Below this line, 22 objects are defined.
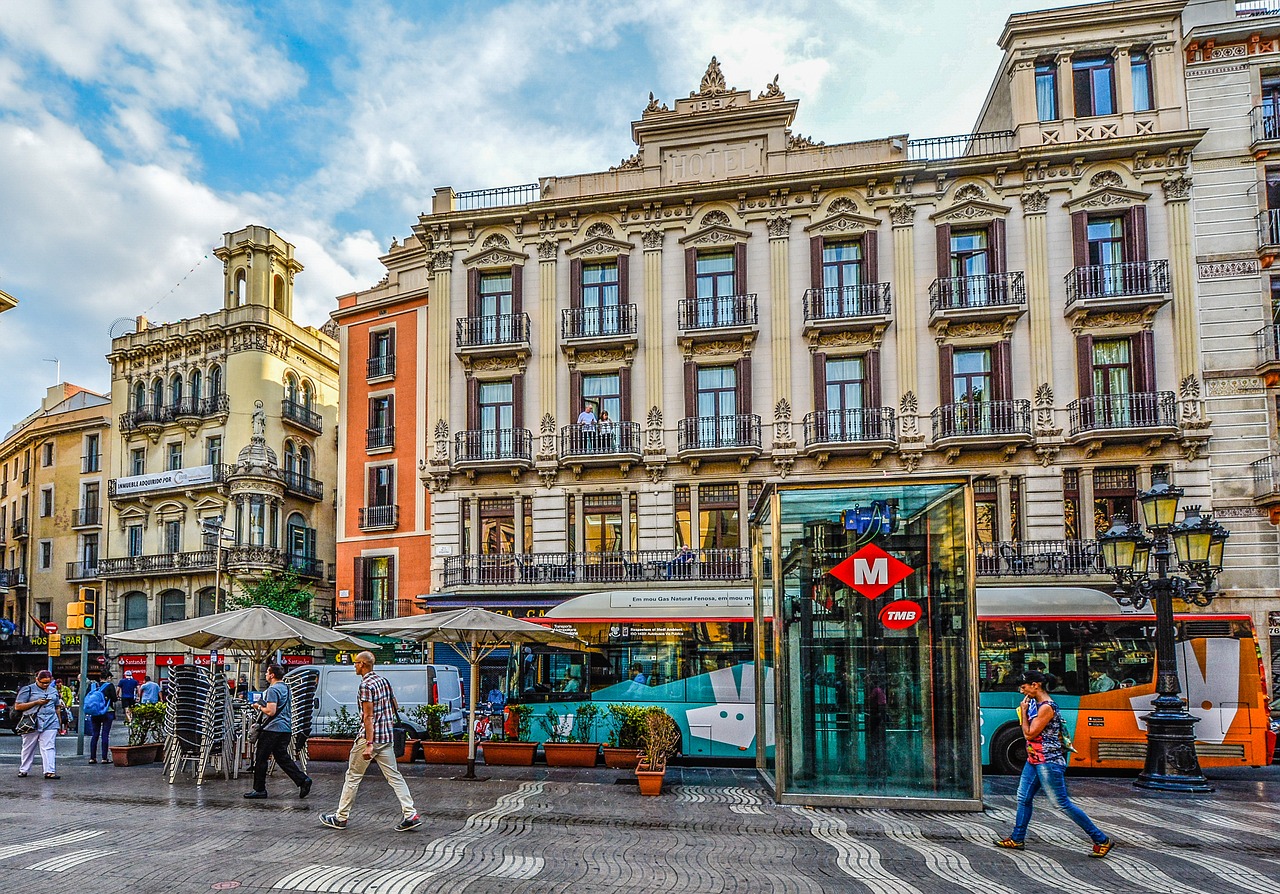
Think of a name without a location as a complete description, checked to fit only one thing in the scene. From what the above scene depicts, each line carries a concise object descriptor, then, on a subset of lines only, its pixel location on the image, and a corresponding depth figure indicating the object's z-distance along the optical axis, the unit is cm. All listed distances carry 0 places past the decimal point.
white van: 2036
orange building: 3478
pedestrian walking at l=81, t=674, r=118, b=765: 1918
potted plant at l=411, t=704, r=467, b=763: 1792
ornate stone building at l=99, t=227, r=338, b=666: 4416
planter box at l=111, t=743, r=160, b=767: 1819
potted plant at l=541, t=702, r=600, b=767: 1762
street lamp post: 1566
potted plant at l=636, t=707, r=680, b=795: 1456
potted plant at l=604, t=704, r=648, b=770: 1727
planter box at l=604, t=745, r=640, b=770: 1744
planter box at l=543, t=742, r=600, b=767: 1761
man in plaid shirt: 1158
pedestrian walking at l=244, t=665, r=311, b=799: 1372
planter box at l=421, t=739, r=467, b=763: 1794
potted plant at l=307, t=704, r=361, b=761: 1817
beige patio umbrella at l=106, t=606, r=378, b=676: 1623
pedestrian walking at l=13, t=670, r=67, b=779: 1661
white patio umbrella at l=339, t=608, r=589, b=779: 1659
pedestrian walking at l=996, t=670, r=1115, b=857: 1052
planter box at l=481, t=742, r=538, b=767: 1781
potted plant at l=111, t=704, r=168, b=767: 1852
